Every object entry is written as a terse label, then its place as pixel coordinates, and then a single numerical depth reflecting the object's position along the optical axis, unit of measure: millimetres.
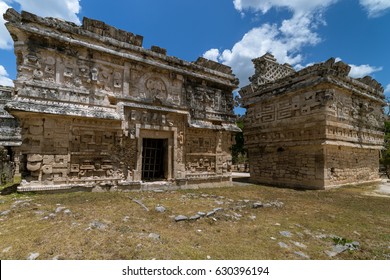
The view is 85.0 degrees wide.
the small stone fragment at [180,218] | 4411
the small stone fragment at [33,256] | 2725
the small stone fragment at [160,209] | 4970
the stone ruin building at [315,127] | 9711
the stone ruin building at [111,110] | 6145
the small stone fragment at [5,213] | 4344
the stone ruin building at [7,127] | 14094
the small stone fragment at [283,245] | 3411
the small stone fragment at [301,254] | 3145
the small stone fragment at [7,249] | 2900
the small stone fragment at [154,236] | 3460
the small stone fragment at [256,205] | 5891
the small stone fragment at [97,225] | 3760
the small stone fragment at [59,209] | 4580
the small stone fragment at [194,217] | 4490
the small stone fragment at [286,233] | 3901
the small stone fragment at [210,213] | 4776
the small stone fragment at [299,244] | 3475
